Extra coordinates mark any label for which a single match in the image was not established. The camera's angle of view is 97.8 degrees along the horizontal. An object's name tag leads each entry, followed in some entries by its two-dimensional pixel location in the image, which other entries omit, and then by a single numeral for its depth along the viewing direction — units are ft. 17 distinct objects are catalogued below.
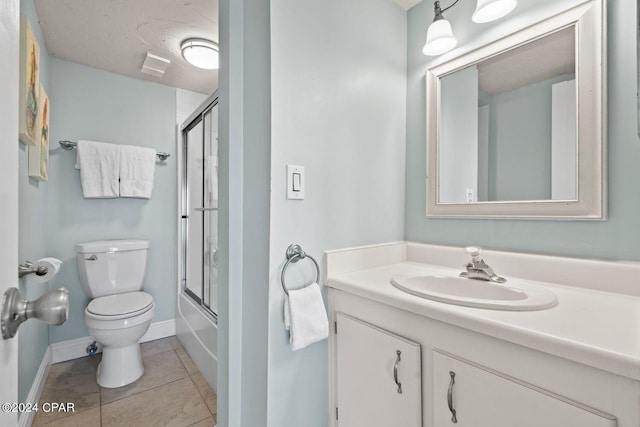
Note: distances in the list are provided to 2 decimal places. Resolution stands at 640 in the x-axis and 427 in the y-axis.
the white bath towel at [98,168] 6.66
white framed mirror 3.25
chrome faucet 3.54
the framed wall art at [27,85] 3.92
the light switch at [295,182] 3.44
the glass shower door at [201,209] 6.49
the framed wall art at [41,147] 4.81
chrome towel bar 6.54
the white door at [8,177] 1.35
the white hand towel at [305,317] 3.32
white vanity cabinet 1.93
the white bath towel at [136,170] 7.10
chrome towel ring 3.39
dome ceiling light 6.08
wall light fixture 3.59
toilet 5.62
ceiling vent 6.58
